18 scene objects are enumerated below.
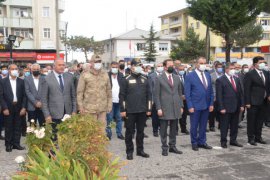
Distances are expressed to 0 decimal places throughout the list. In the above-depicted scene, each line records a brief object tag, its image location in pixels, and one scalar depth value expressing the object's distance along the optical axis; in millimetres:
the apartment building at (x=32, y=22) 47719
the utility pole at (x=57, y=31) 23158
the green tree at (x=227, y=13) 18312
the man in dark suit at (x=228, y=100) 8250
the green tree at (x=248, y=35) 51375
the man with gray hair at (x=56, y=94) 7176
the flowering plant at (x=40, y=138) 5078
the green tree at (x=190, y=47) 50312
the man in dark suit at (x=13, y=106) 8203
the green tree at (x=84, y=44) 54981
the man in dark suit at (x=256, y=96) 8609
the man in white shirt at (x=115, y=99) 9531
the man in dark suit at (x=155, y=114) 9972
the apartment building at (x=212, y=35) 67125
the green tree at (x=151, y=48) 58981
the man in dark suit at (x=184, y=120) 10344
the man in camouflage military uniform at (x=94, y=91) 7293
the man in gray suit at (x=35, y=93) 9367
